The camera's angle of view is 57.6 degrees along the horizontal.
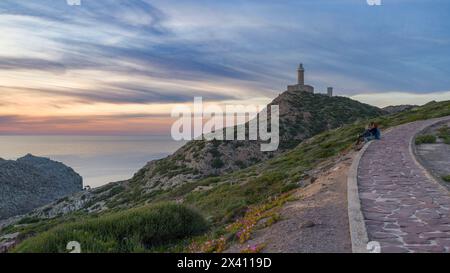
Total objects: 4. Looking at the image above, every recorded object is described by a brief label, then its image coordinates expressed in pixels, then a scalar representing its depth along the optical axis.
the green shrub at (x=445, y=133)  22.51
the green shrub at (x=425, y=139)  22.14
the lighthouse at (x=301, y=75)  87.38
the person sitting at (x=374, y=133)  23.73
